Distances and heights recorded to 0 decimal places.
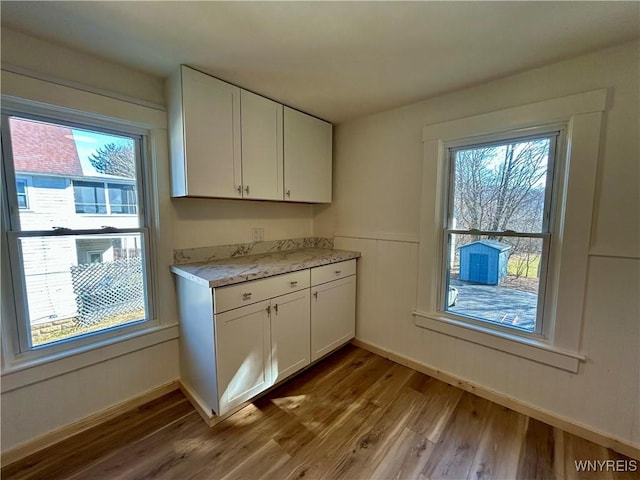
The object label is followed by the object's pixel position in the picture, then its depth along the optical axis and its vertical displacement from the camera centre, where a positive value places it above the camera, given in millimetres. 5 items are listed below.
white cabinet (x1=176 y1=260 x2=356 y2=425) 1635 -819
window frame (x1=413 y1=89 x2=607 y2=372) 1502 +26
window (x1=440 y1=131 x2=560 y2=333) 1727 -92
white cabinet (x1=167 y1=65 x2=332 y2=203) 1691 +528
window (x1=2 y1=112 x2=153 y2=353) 1432 -109
